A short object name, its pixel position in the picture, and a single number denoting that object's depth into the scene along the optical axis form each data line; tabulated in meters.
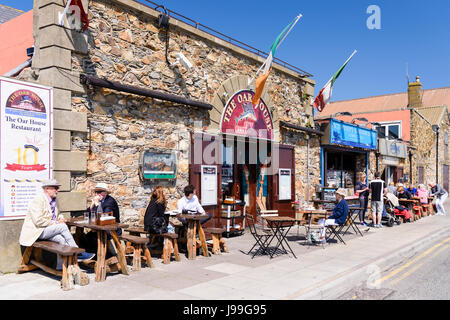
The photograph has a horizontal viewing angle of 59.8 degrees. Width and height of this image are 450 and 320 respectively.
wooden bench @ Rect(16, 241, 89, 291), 5.43
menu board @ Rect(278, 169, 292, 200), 12.59
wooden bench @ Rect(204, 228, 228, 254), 8.14
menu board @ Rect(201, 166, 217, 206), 9.80
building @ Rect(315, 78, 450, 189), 20.22
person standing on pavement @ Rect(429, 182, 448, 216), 17.23
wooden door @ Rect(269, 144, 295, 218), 12.41
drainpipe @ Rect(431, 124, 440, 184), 27.34
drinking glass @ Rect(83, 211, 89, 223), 6.29
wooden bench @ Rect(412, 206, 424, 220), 15.46
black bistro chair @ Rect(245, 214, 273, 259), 7.95
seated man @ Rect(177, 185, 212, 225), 8.22
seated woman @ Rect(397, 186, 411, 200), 15.11
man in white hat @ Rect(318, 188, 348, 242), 9.40
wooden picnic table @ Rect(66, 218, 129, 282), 5.92
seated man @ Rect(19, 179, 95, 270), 5.89
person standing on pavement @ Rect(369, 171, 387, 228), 12.76
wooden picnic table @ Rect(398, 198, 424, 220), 14.91
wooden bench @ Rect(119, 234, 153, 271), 6.47
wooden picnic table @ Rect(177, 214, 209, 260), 7.63
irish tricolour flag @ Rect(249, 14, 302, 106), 10.57
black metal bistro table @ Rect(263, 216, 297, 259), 7.77
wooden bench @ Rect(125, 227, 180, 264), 7.19
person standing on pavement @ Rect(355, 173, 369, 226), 13.16
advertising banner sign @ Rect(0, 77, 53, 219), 6.28
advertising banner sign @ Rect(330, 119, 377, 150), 15.08
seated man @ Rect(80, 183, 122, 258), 6.80
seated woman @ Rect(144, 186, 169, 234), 7.39
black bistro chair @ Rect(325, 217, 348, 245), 9.57
